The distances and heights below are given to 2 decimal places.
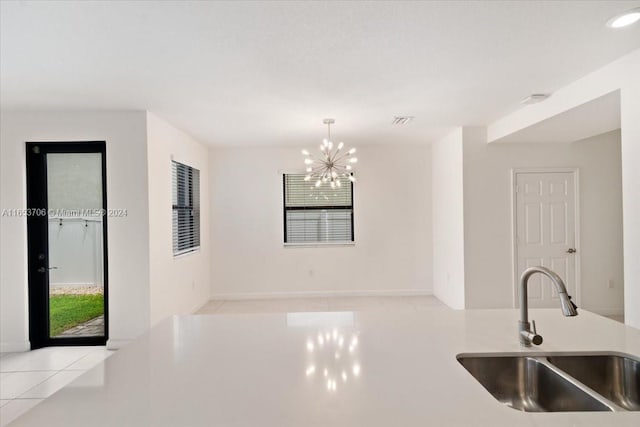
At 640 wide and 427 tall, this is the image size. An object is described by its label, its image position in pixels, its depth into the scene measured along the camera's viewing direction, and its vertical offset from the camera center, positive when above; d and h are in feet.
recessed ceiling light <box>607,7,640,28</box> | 7.23 +3.80
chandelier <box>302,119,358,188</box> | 20.75 +2.66
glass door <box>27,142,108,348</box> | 13.78 -0.87
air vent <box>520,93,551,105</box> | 12.24 +3.70
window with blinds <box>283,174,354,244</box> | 21.34 -0.17
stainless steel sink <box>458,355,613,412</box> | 4.25 -2.07
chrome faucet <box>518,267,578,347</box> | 4.21 -1.31
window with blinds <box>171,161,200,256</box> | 16.76 +0.27
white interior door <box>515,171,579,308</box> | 16.80 -0.90
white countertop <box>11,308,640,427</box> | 3.12 -1.74
